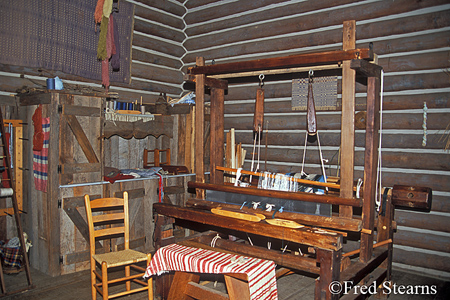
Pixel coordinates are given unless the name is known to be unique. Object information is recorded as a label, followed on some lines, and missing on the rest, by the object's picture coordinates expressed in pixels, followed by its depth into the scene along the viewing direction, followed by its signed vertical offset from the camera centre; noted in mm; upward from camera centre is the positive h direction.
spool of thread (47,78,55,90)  5133 +806
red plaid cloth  5000 -1510
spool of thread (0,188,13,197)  4551 -599
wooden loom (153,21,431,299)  3344 -558
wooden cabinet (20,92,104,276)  4957 -261
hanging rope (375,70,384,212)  4289 -551
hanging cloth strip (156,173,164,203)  5977 -691
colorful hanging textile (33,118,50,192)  5012 -271
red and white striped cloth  3162 -1031
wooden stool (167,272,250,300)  3217 -1307
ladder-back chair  3799 -1149
